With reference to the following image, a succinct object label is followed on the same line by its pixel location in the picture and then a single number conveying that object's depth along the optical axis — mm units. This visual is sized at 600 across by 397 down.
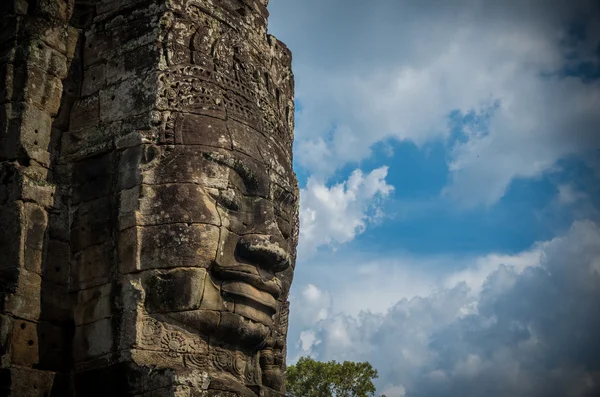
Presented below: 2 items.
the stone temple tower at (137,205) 8977
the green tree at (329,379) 27312
